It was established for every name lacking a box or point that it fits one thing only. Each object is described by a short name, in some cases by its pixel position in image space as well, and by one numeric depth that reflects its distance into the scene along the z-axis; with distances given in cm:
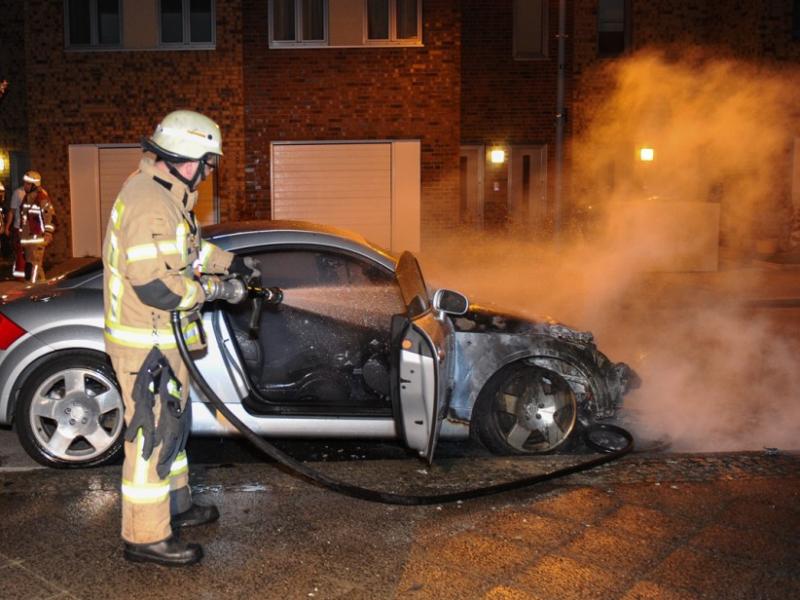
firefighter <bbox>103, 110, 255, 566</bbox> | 412
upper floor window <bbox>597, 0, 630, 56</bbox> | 1897
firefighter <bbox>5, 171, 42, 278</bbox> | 1338
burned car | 561
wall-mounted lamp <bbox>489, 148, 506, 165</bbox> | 1872
